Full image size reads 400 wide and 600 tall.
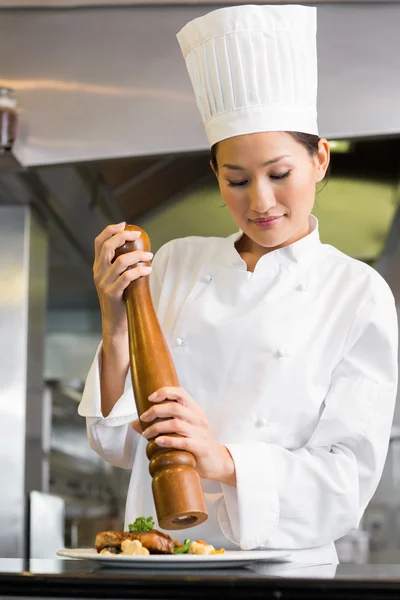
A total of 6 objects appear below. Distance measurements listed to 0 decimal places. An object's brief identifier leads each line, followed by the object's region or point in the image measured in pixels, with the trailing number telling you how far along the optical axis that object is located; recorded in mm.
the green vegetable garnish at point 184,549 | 1669
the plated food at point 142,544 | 1635
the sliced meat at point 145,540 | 1641
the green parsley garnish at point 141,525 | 1704
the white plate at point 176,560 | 1571
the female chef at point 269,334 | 1870
